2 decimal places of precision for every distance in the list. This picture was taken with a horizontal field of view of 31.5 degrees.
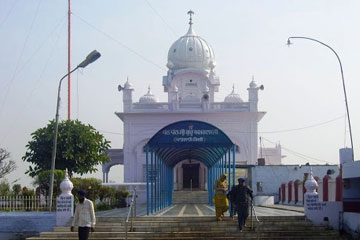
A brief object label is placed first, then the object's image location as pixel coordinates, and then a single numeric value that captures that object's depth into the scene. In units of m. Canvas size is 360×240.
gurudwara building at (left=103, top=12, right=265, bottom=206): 51.44
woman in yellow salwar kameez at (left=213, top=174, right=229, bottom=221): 19.19
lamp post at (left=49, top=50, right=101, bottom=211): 22.00
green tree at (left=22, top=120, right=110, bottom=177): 29.69
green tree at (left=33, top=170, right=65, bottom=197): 25.84
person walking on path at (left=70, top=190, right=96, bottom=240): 14.51
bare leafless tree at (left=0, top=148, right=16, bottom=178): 43.83
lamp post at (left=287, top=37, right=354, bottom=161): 28.86
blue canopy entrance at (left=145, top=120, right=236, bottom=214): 21.86
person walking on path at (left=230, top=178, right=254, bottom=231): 17.73
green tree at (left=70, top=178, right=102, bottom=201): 27.34
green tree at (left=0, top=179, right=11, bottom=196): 26.59
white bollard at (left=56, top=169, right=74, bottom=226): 19.17
